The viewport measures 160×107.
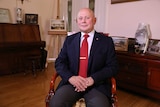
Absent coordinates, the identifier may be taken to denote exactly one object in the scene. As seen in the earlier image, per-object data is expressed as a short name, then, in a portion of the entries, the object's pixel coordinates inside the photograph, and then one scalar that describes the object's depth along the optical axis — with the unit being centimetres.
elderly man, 146
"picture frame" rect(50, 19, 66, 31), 478
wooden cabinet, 247
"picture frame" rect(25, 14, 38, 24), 437
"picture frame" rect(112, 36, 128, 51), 289
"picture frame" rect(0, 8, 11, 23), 395
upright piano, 360
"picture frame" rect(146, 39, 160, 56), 261
